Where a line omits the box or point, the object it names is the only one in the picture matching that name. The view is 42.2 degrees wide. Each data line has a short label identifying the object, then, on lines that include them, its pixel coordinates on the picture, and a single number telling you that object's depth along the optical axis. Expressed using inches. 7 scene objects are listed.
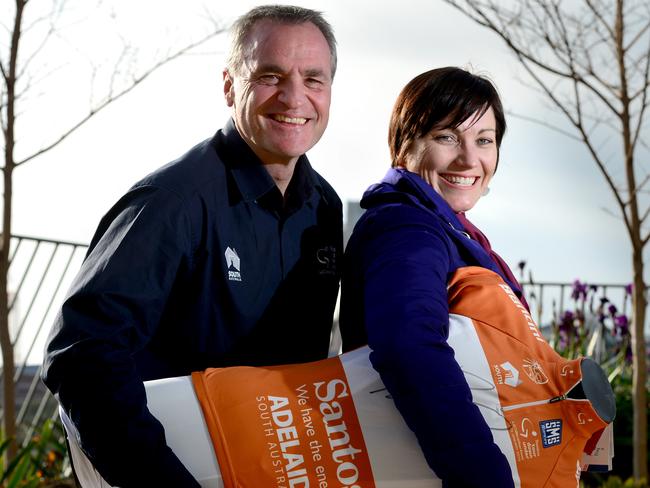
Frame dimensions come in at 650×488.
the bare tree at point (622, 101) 187.2
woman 62.8
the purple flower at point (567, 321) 240.4
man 71.2
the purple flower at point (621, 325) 245.8
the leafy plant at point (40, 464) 154.6
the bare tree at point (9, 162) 159.9
